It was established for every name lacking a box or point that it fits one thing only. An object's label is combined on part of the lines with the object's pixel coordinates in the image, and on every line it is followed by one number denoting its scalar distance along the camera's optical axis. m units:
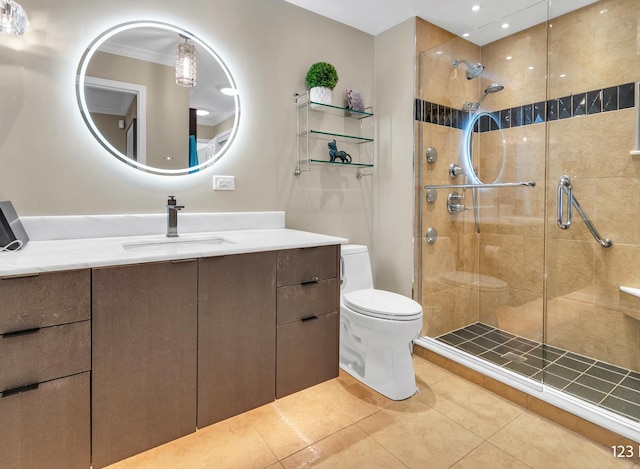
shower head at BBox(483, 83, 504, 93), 2.32
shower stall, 2.03
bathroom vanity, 1.07
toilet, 1.80
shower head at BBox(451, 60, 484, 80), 2.33
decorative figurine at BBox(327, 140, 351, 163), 2.37
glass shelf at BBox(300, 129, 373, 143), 2.30
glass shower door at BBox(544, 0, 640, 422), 2.03
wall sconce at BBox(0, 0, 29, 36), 1.35
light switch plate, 1.99
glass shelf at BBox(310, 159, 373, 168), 2.33
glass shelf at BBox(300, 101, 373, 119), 2.28
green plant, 2.23
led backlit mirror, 1.68
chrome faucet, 1.74
